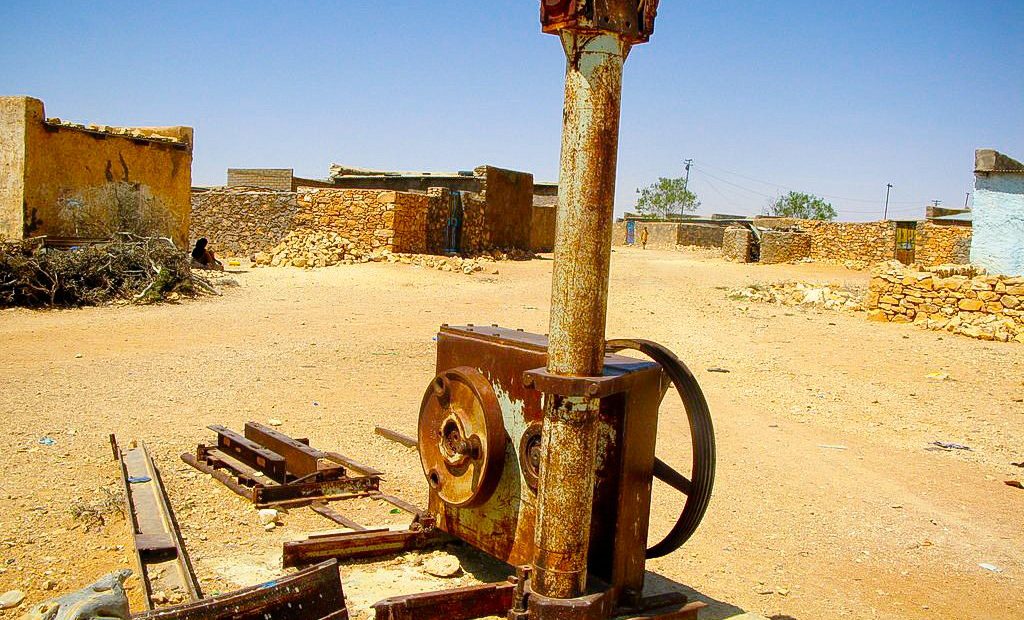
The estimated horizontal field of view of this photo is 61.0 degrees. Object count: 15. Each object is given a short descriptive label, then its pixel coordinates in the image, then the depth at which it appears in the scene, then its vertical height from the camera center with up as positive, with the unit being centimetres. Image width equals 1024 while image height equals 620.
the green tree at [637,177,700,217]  8338 +628
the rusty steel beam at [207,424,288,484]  528 -137
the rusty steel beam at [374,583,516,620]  309 -129
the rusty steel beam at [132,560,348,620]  290 -126
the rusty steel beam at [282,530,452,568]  386 -138
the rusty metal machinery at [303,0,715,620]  292 -67
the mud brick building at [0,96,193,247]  1449 +93
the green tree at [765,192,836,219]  7978 +582
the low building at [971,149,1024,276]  1625 +129
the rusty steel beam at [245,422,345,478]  531 -136
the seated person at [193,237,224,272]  1783 -46
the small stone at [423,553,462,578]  389 -143
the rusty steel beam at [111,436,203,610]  361 -143
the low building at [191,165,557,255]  2123 +89
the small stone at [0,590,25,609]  346 -151
